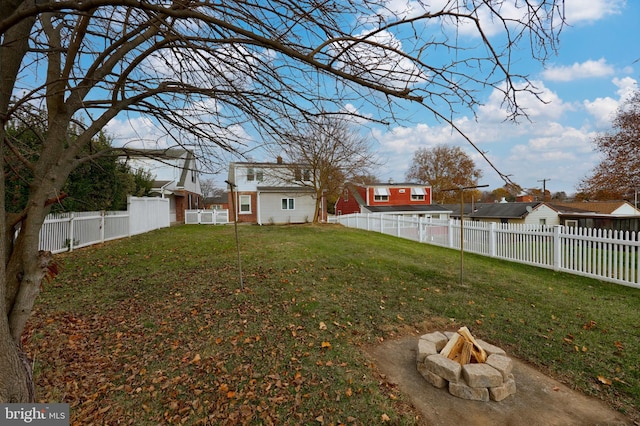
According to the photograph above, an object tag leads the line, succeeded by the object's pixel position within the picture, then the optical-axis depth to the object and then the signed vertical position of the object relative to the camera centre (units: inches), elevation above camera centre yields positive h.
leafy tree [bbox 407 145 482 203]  1435.8 +174.5
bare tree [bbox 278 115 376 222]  665.8 +80.7
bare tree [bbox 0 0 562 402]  66.7 +37.9
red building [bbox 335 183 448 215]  1258.0 +21.9
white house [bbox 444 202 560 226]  1036.5 -48.3
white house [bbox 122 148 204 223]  757.9 +52.7
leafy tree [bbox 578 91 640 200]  539.5 +77.3
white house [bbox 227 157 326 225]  864.3 +7.0
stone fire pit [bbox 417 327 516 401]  102.3 -62.7
